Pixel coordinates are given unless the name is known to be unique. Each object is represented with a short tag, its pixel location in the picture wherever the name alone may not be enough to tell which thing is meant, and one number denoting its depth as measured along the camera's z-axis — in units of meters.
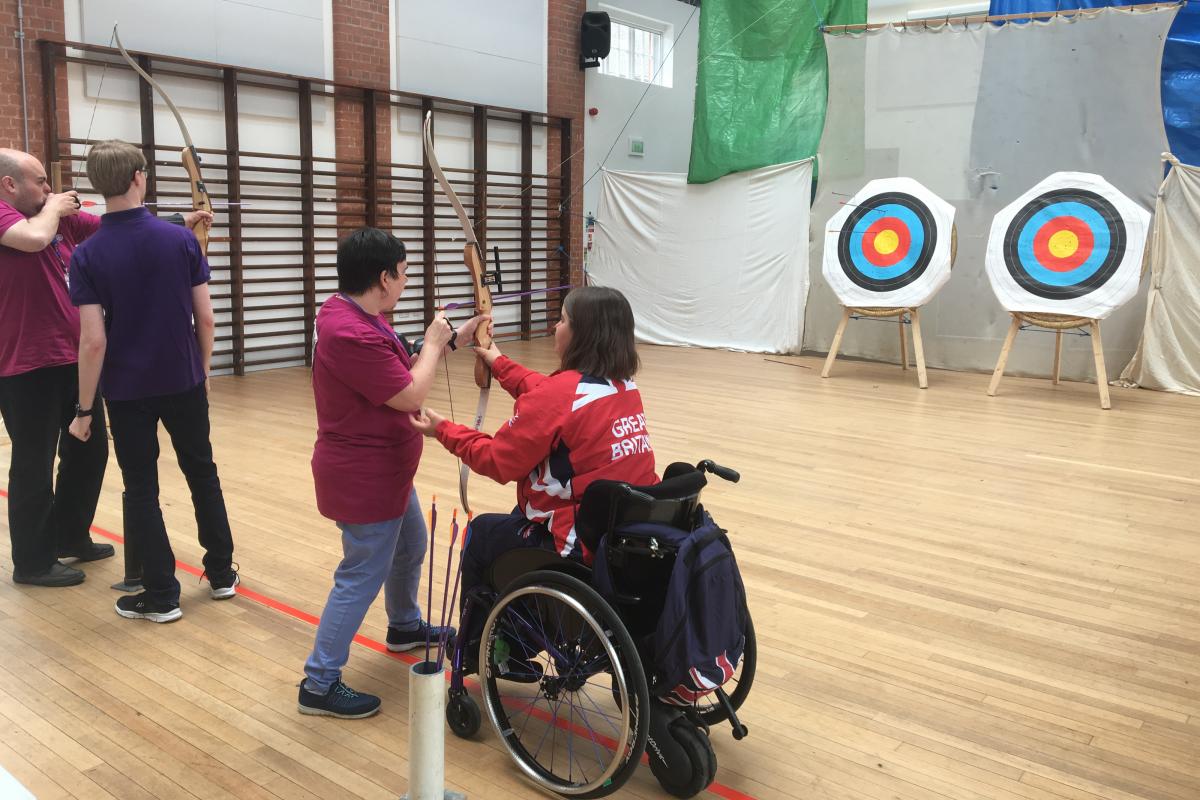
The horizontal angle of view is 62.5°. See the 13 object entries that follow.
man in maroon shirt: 2.48
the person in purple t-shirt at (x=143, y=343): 2.22
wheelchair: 1.57
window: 9.68
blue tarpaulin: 6.22
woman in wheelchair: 1.70
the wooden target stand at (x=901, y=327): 6.35
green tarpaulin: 7.72
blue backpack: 1.54
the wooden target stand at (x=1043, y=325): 5.85
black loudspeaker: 8.84
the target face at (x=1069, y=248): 5.95
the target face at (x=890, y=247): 6.60
